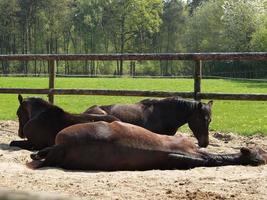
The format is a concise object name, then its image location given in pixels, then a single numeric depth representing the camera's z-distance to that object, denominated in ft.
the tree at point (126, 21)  222.69
